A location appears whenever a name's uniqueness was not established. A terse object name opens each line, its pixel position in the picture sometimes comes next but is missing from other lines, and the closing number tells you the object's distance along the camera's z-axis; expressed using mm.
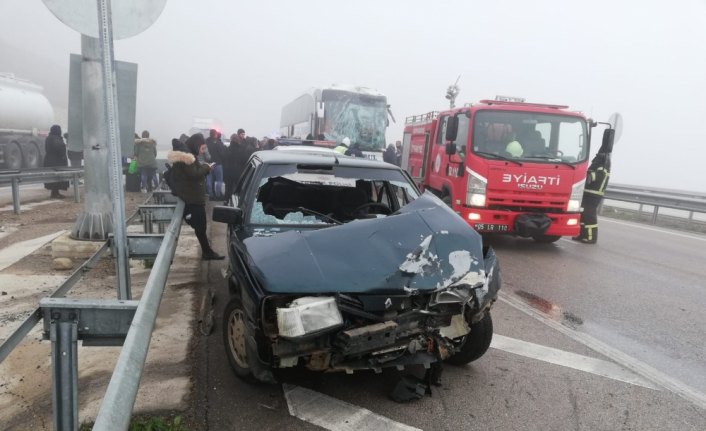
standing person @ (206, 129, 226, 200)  13383
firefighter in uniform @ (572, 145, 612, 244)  10305
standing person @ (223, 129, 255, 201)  12219
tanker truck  18312
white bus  20141
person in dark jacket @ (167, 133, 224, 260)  6590
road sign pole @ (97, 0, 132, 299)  3277
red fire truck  8547
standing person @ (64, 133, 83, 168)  16934
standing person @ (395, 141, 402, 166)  18928
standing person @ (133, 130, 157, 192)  14031
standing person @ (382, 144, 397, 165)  18161
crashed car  2973
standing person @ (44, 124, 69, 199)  14141
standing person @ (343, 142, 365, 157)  13227
